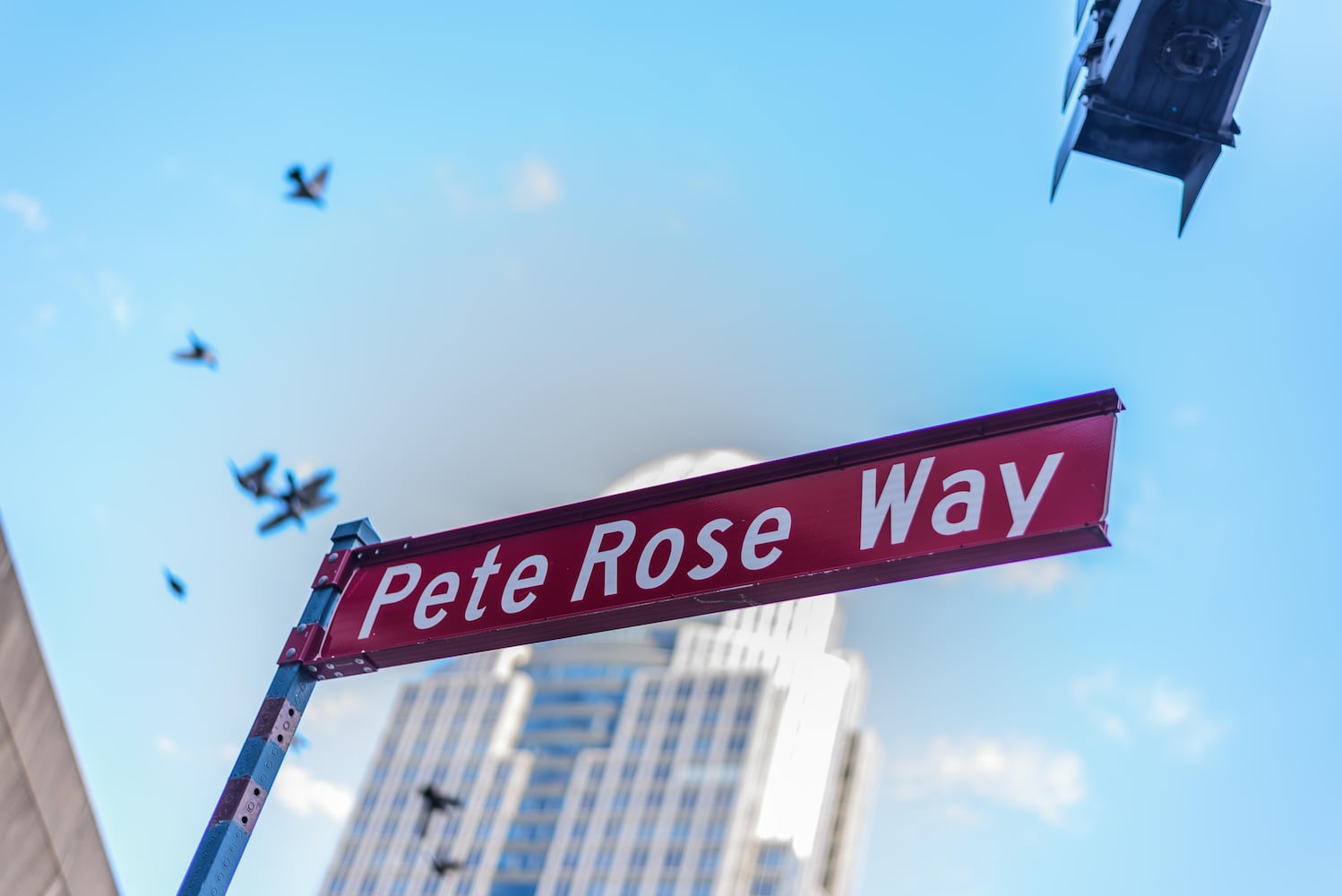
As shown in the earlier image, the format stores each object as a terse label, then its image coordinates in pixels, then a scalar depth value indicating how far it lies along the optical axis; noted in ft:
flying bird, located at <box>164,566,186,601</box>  50.59
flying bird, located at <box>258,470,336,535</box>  48.16
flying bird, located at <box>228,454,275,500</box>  50.55
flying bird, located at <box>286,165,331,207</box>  58.39
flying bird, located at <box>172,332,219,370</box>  56.54
